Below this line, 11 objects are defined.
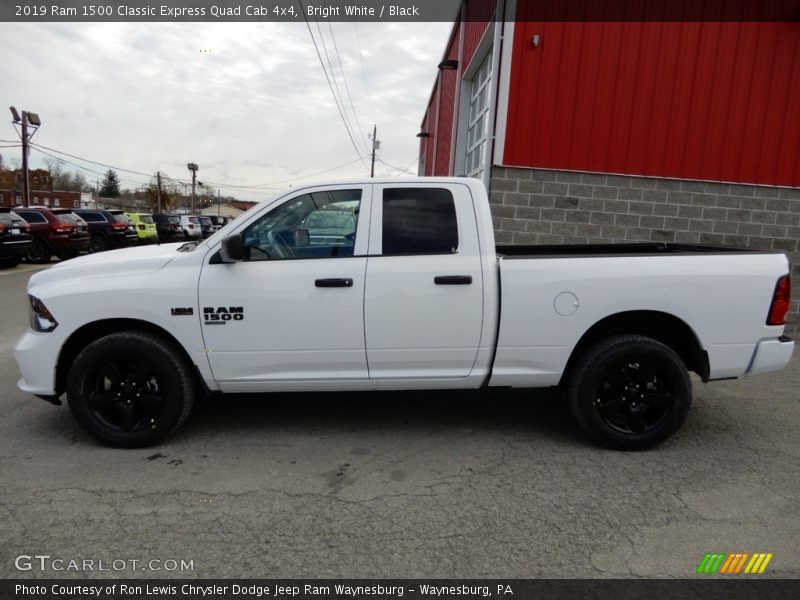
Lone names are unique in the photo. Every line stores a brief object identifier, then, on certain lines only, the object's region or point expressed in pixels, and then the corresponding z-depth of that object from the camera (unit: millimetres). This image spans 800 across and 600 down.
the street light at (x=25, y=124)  34219
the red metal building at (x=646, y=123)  8211
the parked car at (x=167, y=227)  30750
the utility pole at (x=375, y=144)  39738
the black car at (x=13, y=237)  15156
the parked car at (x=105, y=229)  21516
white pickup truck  4086
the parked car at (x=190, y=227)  32188
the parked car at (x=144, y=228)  27141
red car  17359
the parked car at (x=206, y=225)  35531
